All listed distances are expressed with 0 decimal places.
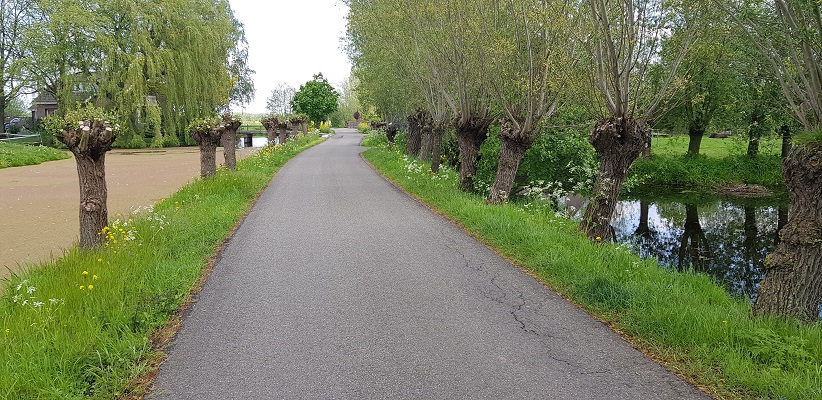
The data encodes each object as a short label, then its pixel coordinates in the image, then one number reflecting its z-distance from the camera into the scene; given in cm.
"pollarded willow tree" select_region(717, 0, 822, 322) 463
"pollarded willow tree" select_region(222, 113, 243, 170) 1888
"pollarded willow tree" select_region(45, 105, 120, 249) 748
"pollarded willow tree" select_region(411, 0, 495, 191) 1233
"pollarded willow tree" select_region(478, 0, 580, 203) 973
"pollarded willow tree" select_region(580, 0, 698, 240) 742
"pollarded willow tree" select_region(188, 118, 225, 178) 1622
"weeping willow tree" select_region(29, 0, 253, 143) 3538
